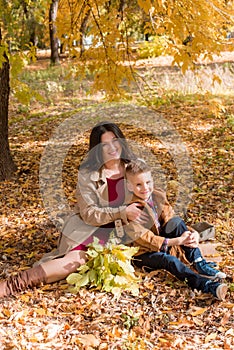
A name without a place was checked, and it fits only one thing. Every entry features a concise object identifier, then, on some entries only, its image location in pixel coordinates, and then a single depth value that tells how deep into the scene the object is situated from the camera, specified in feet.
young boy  10.61
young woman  10.85
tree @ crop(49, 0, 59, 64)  46.56
